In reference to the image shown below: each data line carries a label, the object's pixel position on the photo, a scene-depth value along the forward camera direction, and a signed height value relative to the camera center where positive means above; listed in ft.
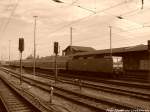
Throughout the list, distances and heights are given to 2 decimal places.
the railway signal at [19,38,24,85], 83.38 +5.79
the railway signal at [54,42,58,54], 79.71 +4.67
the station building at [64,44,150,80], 115.44 +2.42
